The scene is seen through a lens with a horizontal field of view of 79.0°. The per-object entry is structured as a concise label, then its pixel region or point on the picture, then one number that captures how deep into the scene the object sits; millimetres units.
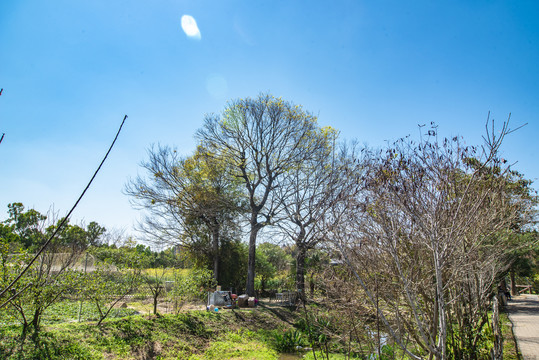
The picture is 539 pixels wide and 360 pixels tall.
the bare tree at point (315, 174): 14938
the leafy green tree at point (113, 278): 8520
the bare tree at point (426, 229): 3852
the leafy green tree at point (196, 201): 17891
